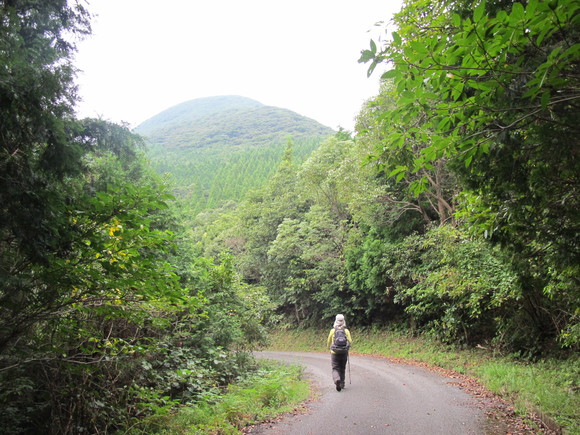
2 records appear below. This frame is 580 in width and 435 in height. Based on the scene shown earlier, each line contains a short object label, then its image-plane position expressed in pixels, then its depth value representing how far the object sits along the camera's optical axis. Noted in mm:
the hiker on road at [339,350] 8367
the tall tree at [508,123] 2201
